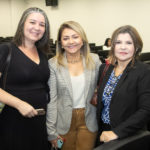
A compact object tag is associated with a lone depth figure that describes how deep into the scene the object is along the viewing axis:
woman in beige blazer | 1.75
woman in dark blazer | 1.39
